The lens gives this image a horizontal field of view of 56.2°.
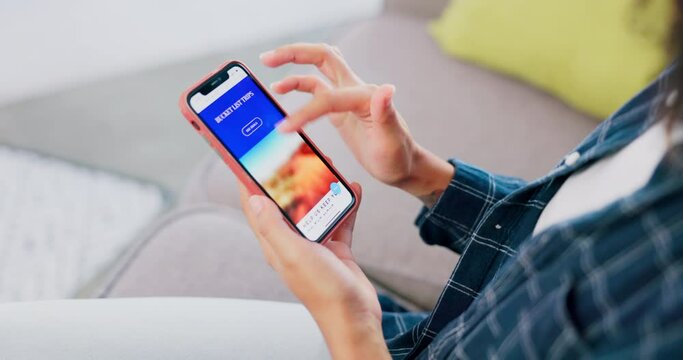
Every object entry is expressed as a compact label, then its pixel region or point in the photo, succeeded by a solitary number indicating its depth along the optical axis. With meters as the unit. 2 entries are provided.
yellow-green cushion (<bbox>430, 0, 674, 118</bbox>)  1.06
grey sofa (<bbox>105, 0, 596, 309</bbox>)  0.90
